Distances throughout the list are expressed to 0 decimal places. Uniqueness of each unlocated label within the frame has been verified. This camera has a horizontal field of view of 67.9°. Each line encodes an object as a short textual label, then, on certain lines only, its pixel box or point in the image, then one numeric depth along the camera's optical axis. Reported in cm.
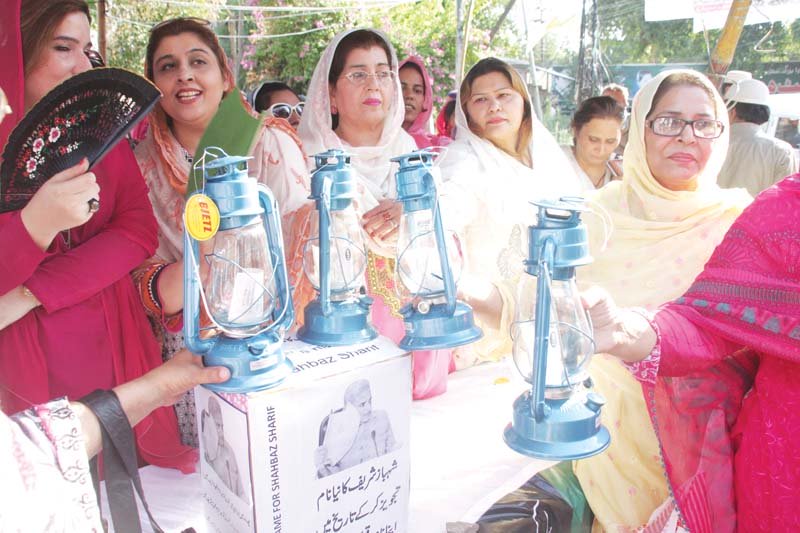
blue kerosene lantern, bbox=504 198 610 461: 86
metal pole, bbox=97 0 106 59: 348
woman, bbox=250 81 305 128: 396
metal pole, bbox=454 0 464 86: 592
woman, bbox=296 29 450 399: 198
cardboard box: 99
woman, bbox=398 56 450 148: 353
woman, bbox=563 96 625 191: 333
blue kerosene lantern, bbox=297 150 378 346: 109
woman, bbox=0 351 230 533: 80
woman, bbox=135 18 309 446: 172
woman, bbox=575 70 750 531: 163
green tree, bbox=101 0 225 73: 1133
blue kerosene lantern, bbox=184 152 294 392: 92
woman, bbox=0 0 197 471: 122
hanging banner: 460
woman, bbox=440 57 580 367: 224
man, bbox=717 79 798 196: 387
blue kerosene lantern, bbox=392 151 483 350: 107
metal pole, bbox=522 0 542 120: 611
